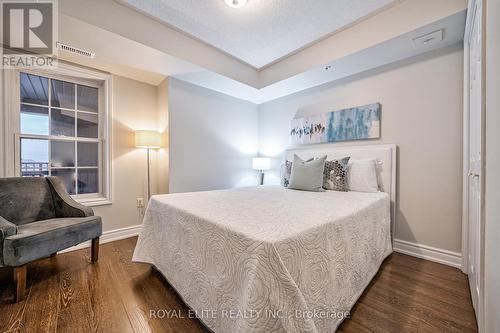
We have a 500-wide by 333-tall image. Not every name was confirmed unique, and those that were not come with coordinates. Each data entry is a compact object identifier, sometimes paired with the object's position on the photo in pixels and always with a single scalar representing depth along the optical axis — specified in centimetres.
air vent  204
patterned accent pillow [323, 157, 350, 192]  236
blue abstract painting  250
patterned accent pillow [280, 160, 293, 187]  283
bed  81
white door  126
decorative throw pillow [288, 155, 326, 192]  232
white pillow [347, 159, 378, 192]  228
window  228
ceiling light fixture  182
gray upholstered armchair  146
